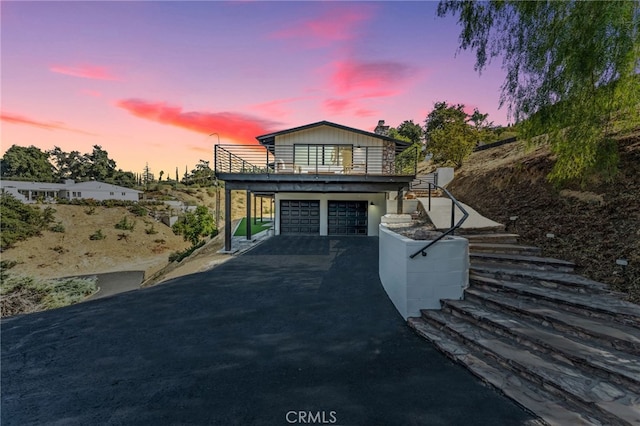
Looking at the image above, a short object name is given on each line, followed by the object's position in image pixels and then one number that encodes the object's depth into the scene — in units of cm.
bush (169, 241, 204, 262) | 1632
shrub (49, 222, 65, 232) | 2620
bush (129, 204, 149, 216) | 3328
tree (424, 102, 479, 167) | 1675
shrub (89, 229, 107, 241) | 2650
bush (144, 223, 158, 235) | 3004
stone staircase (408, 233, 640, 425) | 250
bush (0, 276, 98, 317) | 1038
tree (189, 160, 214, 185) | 5395
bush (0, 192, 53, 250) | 2339
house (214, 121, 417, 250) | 1556
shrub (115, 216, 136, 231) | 2928
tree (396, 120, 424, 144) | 3900
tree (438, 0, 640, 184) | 418
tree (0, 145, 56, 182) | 4621
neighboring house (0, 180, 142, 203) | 3714
